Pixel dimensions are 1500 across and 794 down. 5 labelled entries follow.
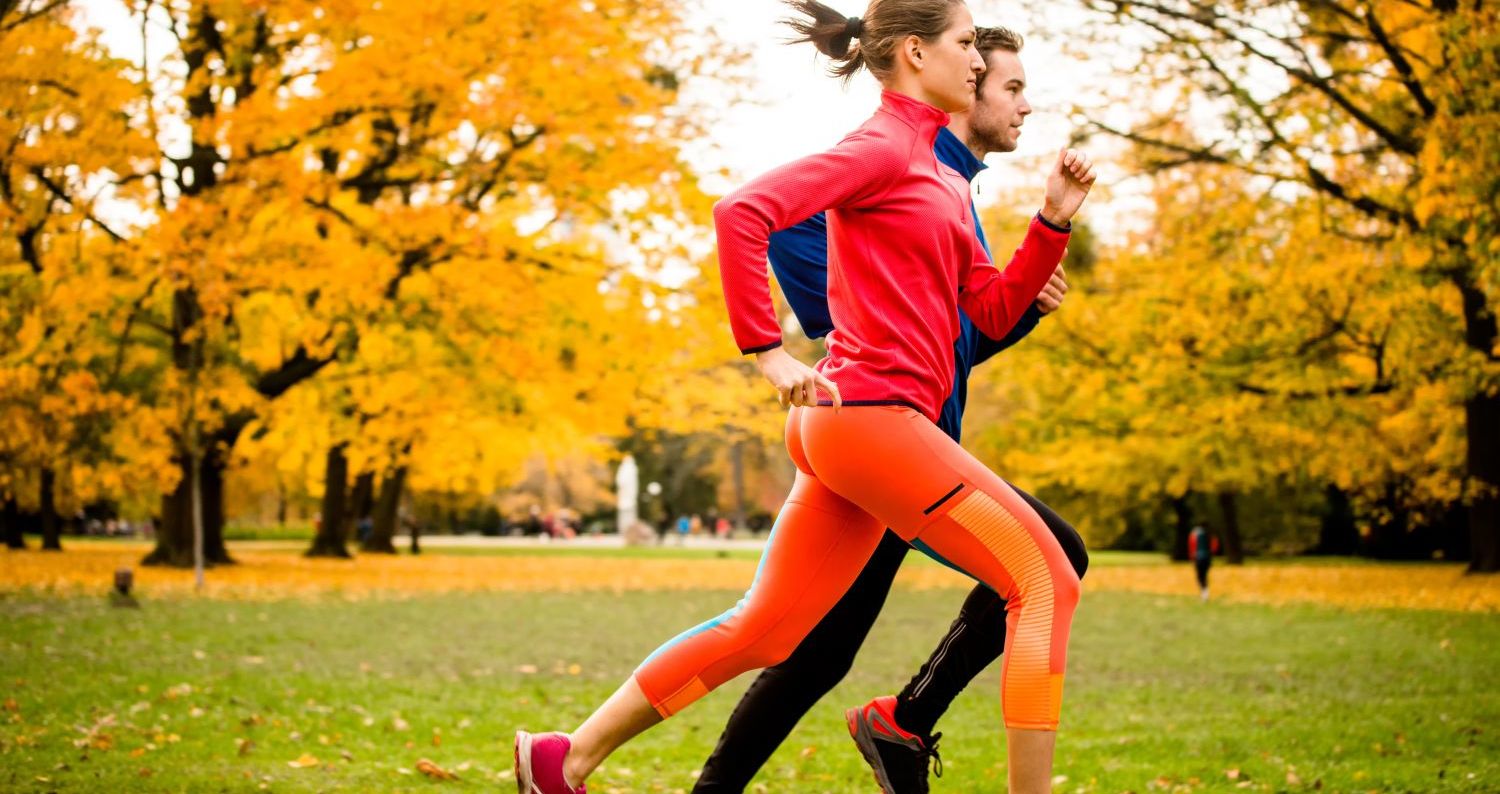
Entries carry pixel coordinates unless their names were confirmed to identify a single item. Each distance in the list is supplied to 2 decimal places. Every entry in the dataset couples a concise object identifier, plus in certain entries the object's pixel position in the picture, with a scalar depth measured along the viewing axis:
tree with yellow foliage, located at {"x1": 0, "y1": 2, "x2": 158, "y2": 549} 15.01
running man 3.66
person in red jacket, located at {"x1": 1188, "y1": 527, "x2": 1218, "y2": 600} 20.50
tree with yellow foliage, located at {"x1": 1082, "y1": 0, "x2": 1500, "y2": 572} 16.50
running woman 3.04
